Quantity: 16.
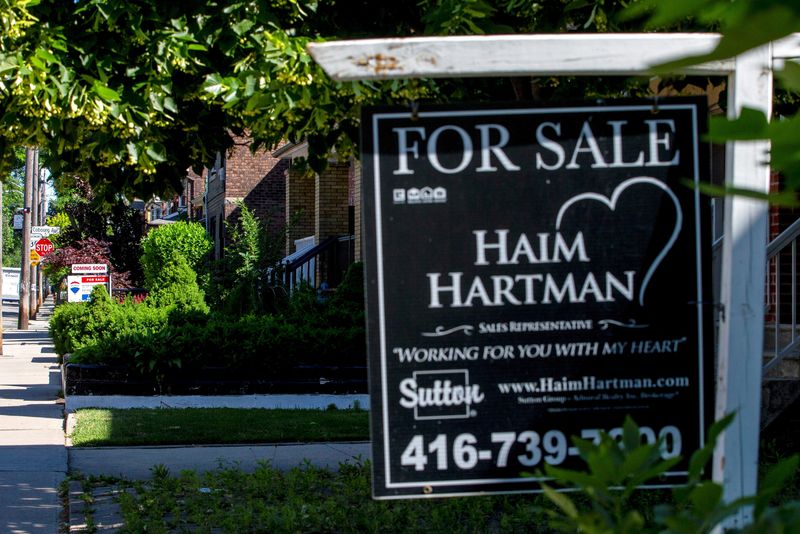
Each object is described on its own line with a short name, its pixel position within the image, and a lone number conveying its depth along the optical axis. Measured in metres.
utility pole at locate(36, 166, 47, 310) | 56.97
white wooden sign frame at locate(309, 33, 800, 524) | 3.16
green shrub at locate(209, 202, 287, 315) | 19.12
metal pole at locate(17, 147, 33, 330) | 39.78
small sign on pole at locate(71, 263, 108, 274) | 20.78
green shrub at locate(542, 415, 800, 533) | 1.63
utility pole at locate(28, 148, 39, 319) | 49.19
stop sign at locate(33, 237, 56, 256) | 40.69
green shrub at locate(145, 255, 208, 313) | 19.95
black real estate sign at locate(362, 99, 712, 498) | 3.36
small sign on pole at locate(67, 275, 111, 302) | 20.53
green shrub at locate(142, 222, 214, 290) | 22.34
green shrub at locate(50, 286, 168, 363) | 15.02
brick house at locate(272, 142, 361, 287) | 21.91
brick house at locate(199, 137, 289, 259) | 30.08
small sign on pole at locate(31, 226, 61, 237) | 42.34
